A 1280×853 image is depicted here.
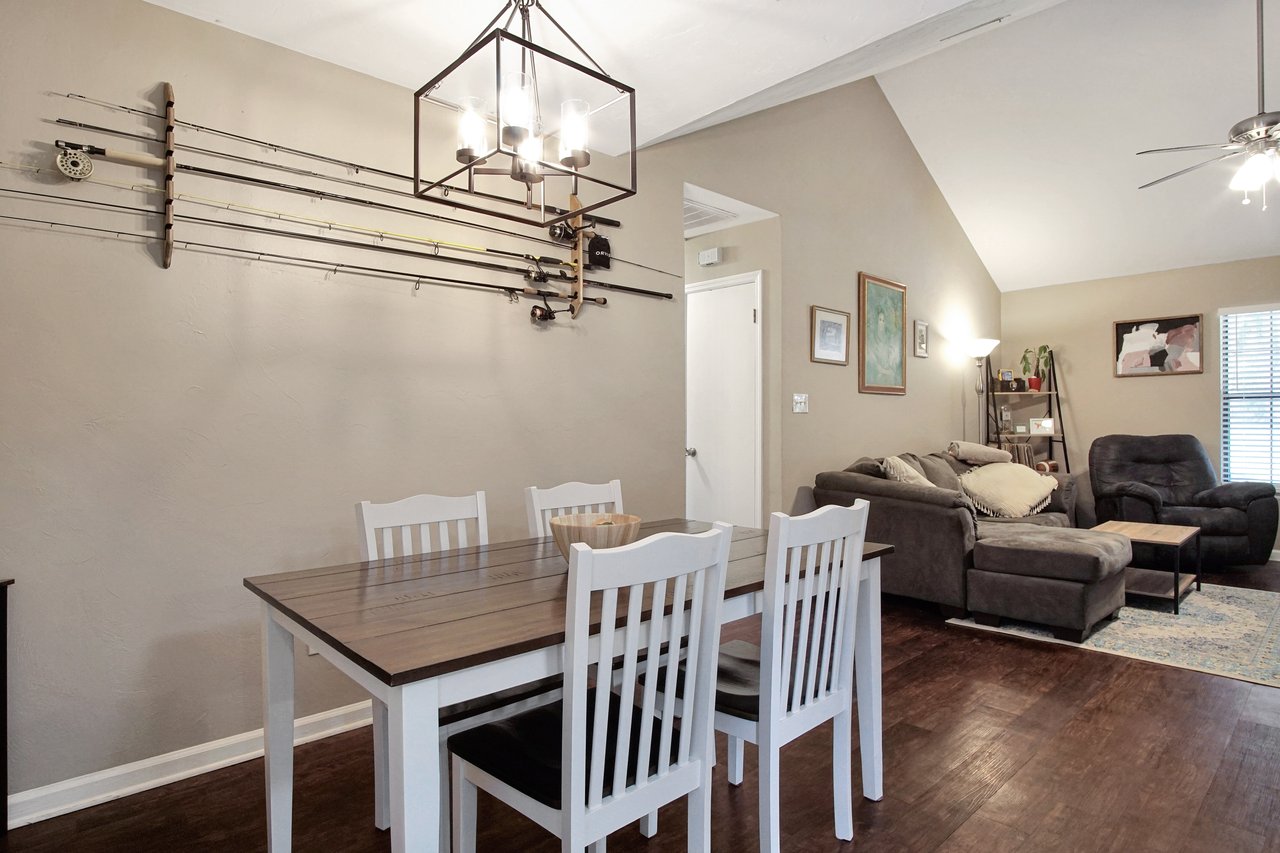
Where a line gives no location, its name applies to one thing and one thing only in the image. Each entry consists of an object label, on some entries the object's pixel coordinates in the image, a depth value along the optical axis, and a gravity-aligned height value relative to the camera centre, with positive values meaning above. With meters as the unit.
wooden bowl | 1.67 -0.27
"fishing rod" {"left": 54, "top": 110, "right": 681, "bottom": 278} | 1.98 +0.85
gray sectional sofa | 3.33 -0.71
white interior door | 4.30 +0.13
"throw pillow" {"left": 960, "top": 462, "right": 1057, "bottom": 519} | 4.82 -0.50
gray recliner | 4.67 -0.56
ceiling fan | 3.34 +1.34
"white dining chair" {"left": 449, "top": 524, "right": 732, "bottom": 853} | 1.21 -0.61
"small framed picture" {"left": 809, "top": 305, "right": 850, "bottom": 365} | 4.43 +0.55
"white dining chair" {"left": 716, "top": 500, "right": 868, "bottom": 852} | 1.59 -0.60
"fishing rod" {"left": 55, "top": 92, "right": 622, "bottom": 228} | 1.99 +0.92
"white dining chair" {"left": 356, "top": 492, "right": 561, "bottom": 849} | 1.67 -0.37
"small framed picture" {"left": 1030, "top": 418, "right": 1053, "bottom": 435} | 6.01 -0.08
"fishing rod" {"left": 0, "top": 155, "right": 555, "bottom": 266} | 1.91 +0.69
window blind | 5.20 +0.17
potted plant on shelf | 6.10 +0.47
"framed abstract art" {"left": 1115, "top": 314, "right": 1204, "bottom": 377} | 5.48 +0.57
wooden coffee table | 3.79 -0.88
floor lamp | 6.01 +0.54
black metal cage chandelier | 1.61 +0.93
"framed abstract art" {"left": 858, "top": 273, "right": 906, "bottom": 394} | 4.84 +0.60
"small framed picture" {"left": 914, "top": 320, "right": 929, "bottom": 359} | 5.47 +0.63
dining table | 1.12 -0.39
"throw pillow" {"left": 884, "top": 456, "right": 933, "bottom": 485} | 4.18 -0.32
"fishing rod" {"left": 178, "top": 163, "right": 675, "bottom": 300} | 2.13 +0.79
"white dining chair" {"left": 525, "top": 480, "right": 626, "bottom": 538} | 2.29 -0.27
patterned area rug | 3.04 -1.07
